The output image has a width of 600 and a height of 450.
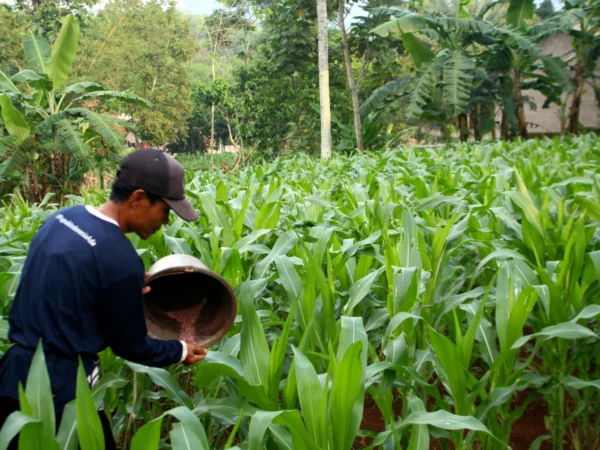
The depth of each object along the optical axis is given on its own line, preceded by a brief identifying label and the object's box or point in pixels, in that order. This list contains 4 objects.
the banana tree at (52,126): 9.86
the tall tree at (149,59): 26.58
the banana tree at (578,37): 12.77
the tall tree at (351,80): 15.26
